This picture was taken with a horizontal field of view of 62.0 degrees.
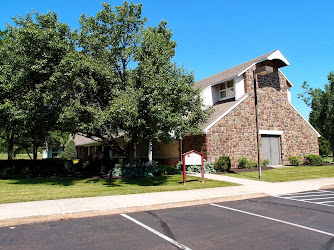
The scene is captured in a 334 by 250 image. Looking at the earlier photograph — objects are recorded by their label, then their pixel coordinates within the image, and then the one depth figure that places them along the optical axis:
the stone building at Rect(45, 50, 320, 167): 19.25
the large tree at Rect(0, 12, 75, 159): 11.33
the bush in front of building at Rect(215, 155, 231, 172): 17.64
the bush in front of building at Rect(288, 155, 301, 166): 21.23
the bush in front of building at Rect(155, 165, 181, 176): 16.98
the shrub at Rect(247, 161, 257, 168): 19.12
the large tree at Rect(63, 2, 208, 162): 11.57
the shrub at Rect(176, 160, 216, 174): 17.60
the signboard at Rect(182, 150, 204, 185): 12.92
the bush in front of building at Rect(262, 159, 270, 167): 20.05
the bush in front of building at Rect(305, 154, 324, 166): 21.44
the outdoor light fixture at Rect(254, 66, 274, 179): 14.76
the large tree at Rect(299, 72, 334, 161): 26.64
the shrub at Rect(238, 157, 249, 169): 19.00
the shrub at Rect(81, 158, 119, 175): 18.64
